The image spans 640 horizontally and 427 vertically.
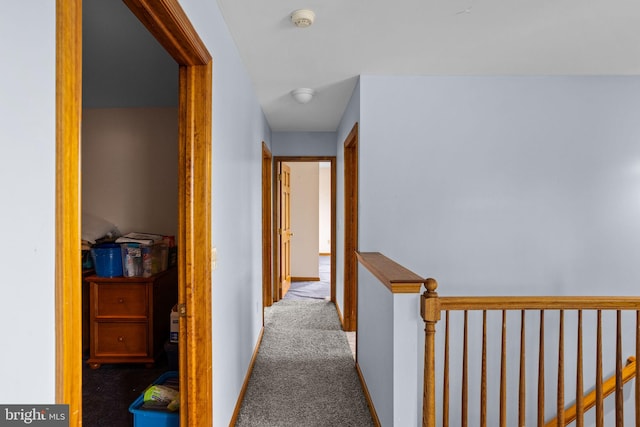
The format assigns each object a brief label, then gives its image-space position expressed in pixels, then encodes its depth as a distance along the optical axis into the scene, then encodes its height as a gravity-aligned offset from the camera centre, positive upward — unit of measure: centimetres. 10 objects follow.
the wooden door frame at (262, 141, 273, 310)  426 -22
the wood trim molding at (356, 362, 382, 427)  218 -128
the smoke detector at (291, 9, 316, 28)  192 +102
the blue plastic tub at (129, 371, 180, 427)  179 -105
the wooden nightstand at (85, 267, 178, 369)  285 -91
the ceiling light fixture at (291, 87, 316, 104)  318 +100
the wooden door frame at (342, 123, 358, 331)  380 -27
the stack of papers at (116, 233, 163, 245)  290 -27
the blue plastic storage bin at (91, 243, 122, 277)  285 -43
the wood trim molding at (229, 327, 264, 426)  223 -129
